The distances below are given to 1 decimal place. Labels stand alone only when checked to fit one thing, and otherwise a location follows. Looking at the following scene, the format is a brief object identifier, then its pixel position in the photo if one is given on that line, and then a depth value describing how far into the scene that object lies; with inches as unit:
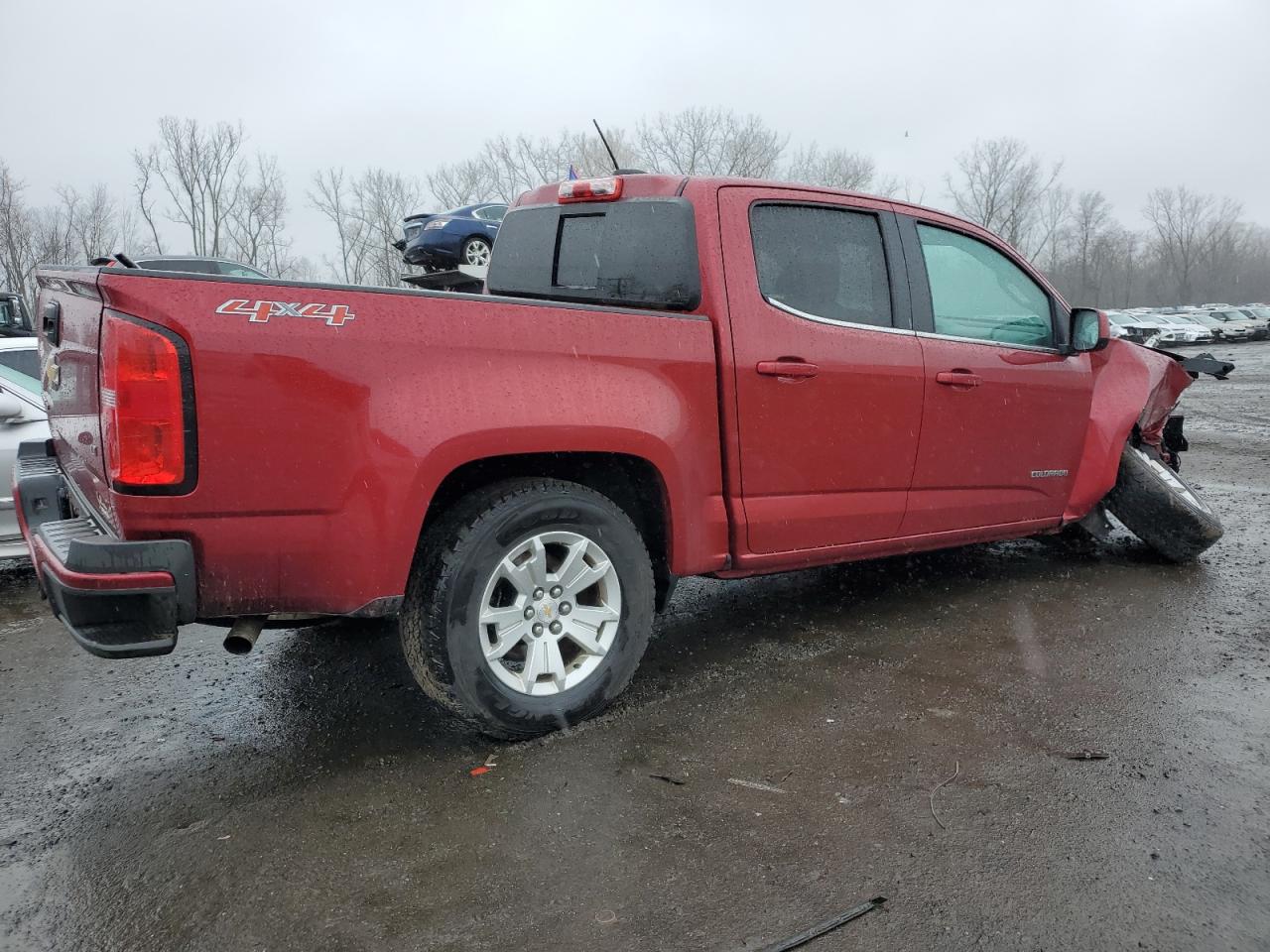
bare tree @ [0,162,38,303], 1453.0
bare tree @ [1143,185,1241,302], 3376.0
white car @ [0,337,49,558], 212.4
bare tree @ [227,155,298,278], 2044.8
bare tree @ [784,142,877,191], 2058.3
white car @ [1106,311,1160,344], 1401.3
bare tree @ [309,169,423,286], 1985.7
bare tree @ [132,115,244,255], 1982.0
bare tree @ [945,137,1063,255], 2377.6
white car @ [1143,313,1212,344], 1440.7
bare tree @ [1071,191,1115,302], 3134.8
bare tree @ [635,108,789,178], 1920.5
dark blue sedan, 502.9
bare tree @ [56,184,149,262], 1659.1
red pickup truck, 101.6
